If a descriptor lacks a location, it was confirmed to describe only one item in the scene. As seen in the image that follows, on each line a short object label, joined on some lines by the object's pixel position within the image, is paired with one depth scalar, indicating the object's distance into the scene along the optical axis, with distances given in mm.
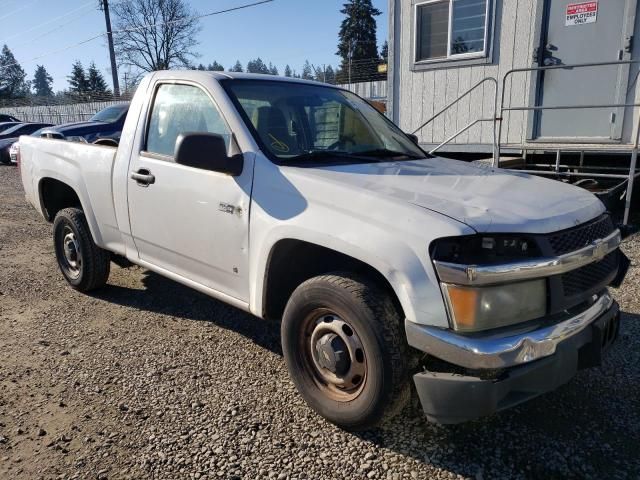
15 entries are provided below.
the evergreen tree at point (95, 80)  72625
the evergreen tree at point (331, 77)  28900
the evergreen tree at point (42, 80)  130788
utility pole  29719
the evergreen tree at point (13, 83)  65419
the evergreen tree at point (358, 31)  59231
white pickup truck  2121
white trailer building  6891
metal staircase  5906
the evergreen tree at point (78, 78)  73581
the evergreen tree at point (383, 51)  62000
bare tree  50000
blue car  10781
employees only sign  6871
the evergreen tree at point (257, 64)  92256
